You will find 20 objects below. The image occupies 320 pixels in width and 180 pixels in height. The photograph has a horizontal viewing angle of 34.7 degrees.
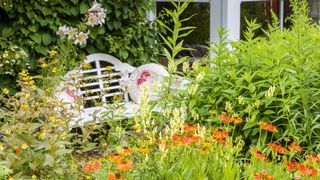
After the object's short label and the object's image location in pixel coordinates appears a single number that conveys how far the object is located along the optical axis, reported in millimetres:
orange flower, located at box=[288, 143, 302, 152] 2133
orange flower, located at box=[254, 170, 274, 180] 1829
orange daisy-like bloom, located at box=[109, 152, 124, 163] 1839
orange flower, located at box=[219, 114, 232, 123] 2254
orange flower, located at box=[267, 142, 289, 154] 2080
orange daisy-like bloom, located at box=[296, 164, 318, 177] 1956
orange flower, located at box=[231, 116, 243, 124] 2242
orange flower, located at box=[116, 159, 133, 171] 1746
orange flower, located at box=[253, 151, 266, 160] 2020
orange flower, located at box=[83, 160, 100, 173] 1932
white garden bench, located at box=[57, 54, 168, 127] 3912
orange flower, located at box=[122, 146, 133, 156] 1885
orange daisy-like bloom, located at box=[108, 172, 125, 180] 1733
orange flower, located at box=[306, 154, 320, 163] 2121
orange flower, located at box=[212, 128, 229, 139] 2111
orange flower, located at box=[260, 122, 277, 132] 2219
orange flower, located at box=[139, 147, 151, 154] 2014
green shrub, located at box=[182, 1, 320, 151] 2934
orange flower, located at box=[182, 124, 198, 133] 2139
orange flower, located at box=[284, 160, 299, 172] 2006
